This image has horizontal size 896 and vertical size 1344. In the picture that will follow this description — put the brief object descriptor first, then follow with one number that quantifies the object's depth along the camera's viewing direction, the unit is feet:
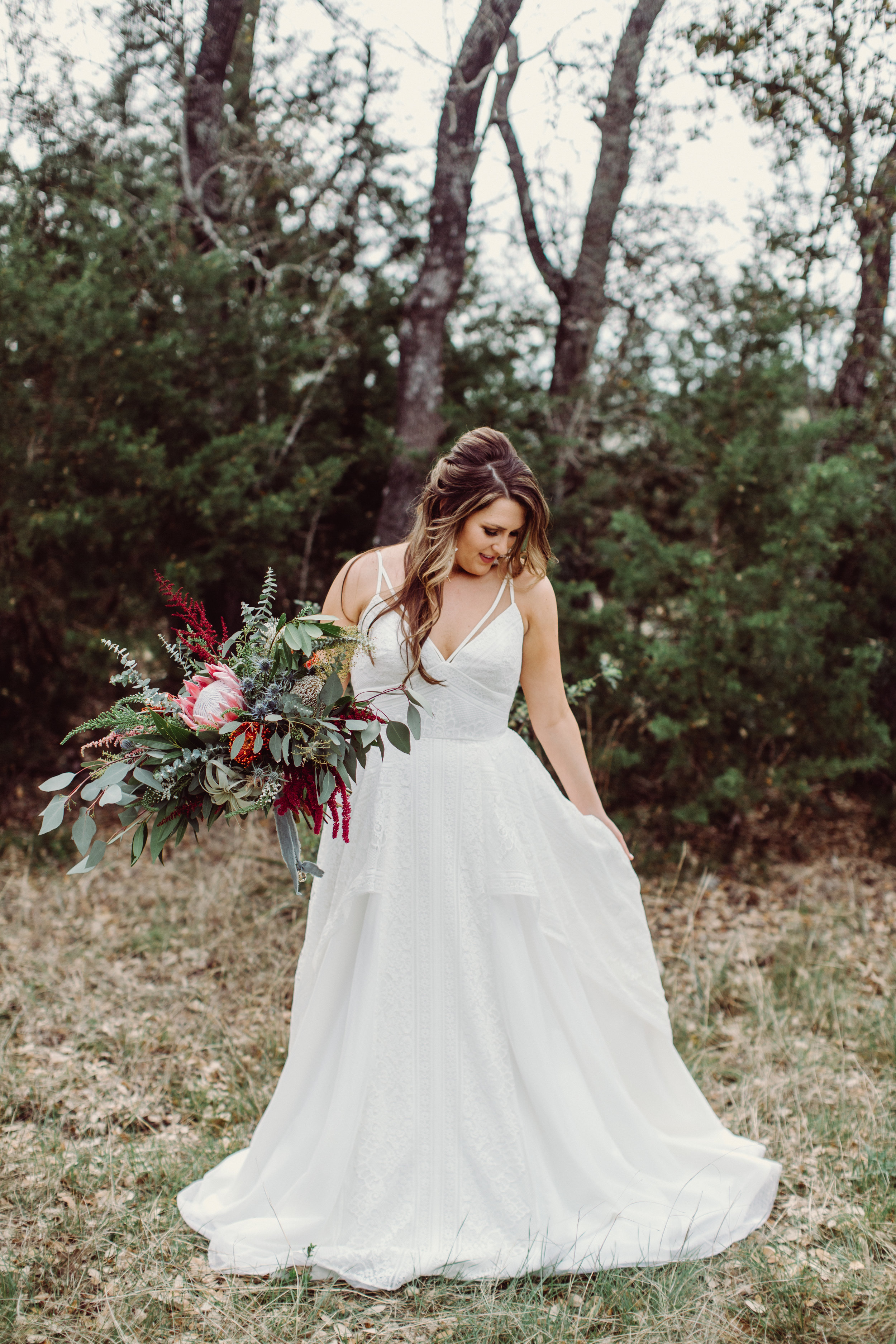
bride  7.99
